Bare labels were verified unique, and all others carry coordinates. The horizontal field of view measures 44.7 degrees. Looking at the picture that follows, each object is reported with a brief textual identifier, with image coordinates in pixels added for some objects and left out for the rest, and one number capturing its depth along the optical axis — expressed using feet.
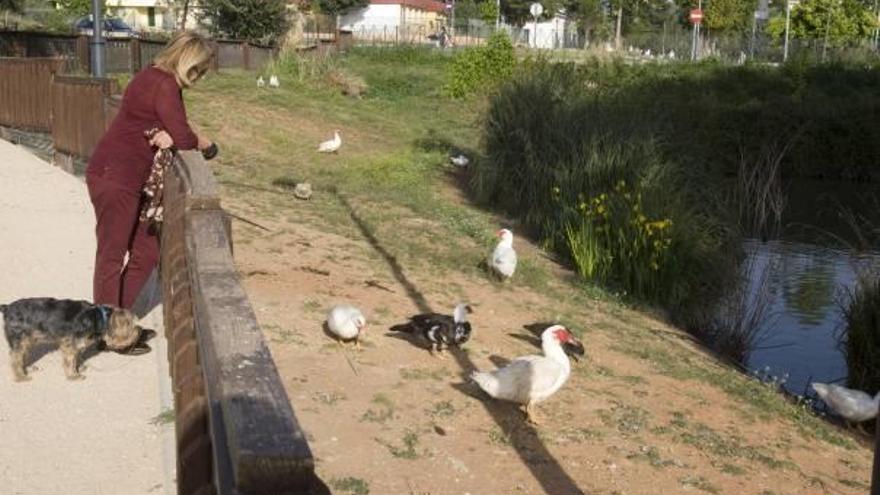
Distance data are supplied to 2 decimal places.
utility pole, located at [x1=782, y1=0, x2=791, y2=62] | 183.42
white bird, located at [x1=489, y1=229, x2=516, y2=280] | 34.42
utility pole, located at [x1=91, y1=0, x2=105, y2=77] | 50.96
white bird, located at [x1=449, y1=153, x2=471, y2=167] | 62.13
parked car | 159.23
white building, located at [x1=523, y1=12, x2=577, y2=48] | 205.05
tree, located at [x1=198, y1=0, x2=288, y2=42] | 135.23
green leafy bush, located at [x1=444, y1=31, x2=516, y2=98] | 88.99
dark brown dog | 18.81
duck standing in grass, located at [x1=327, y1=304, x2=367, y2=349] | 24.00
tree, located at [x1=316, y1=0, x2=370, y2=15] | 226.58
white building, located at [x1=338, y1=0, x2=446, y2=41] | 221.17
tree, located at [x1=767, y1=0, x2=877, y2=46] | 193.57
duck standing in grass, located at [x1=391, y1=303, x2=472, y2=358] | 24.64
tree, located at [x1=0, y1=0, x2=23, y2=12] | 111.45
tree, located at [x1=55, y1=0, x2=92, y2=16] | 199.00
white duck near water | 28.22
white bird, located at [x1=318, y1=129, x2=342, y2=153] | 60.95
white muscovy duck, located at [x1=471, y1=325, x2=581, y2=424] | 21.12
